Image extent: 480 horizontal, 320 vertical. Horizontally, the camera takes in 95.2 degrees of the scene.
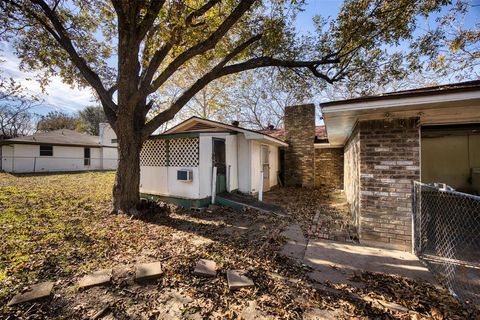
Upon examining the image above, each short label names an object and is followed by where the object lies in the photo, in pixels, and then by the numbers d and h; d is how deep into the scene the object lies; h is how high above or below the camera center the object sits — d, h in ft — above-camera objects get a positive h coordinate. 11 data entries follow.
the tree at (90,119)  122.52 +25.18
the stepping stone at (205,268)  10.50 -5.27
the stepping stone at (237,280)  9.59 -5.37
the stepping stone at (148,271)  10.03 -5.17
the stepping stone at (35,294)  8.33 -5.18
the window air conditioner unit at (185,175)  24.02 -1.37
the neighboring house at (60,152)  58.75 +3.42
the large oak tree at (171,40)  18.21 +11.83
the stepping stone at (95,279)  9.46 -5.21
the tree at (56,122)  107.90 +21.30
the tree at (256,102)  64.95 +20.59
